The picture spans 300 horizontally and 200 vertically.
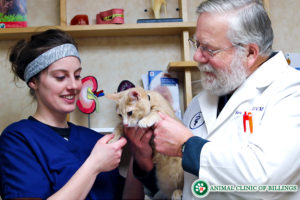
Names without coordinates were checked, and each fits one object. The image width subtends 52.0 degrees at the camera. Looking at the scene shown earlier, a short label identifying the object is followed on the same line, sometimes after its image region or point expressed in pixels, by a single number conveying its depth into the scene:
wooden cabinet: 1.63
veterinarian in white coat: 0.78
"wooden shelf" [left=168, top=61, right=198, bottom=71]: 1.62
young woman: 0.91
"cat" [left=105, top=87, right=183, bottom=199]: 1.01
